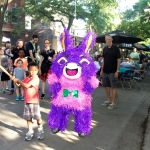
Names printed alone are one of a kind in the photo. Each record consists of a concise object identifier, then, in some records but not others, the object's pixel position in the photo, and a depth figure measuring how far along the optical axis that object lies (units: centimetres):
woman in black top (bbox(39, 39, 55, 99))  466
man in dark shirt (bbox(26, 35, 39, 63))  480
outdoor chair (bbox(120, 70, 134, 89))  686
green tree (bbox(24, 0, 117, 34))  1758
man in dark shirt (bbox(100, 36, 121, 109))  429
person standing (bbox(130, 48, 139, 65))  1016
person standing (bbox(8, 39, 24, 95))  503
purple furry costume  276
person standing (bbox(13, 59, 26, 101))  474
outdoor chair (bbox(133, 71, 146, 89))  913
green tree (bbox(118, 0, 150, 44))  1798
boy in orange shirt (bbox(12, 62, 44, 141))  280
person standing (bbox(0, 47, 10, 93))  547
